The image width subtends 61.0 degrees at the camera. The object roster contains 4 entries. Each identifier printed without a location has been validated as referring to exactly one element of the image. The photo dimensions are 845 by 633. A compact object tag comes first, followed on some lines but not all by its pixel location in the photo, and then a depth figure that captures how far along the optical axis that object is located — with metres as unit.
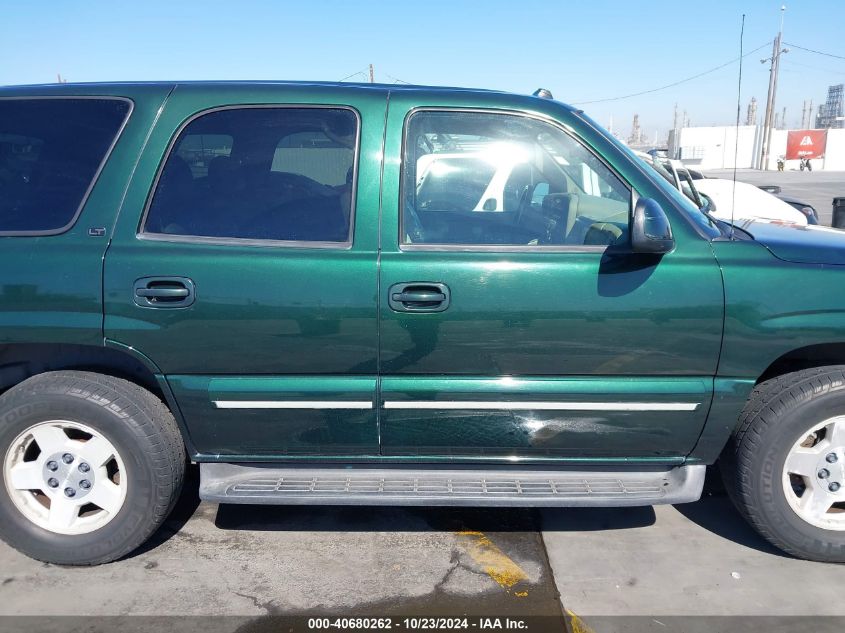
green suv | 2.74
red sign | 48.69
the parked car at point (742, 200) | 5.37
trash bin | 7.36
